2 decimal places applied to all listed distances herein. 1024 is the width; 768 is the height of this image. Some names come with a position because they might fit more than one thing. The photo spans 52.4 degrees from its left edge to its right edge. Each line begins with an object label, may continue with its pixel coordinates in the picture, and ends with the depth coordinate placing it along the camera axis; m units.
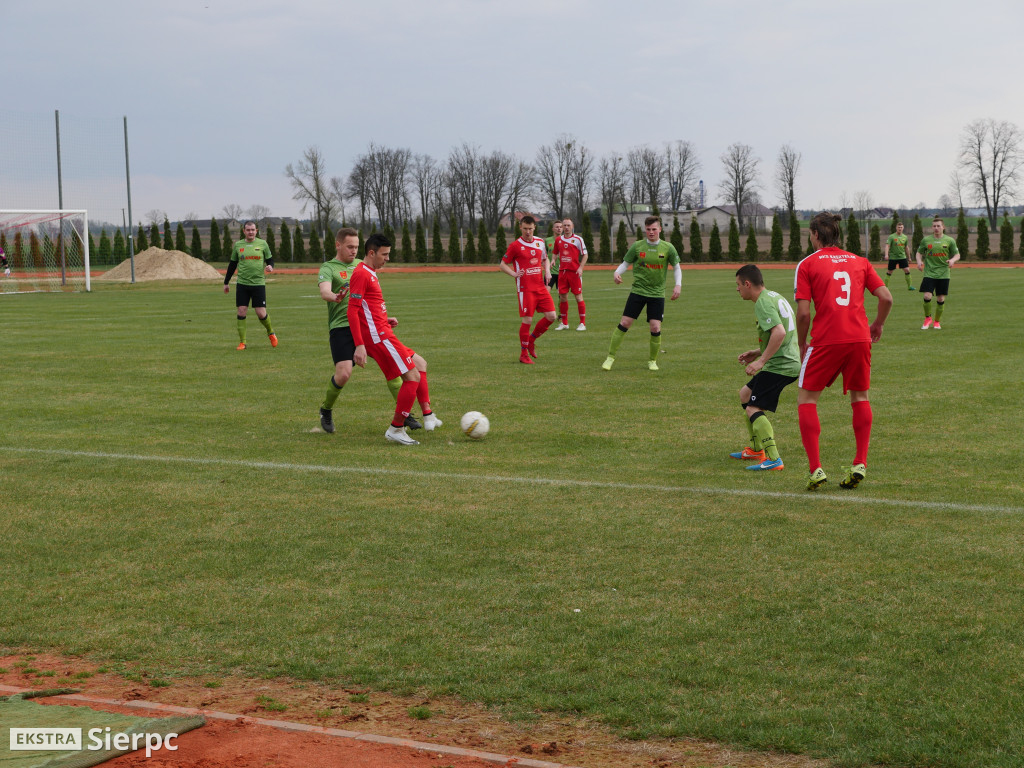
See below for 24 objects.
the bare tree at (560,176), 97.38
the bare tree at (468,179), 97.94
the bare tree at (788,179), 96.81
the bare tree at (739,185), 99.25
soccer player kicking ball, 9.55
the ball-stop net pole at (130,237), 47.40
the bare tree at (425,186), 98.50
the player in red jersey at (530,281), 16.08
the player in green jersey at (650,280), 14.74
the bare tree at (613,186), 98.56
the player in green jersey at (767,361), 8.15
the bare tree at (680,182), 101.81
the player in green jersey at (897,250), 31.84
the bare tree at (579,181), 97.38
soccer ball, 9.72
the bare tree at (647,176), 100.12
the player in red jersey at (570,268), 21.96
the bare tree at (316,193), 88.00
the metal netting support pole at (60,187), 45.19
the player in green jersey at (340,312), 10.27
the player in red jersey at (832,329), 7.38
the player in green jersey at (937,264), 20.56
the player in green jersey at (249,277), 18.39
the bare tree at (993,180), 88.00
